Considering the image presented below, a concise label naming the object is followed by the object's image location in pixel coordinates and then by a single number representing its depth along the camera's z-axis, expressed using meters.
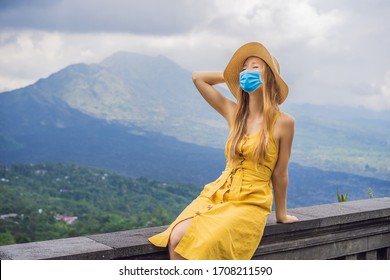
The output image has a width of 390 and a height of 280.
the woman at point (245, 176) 2.44
